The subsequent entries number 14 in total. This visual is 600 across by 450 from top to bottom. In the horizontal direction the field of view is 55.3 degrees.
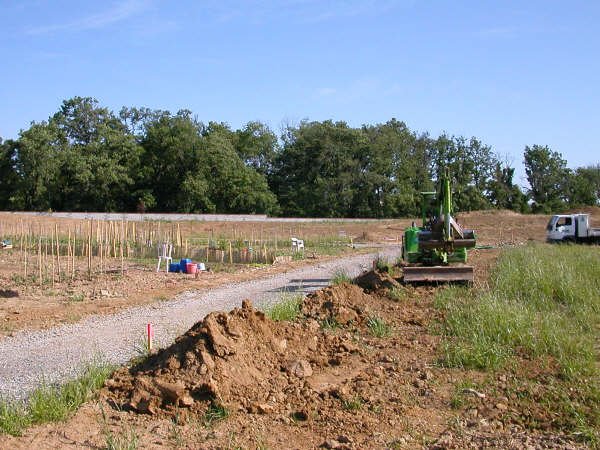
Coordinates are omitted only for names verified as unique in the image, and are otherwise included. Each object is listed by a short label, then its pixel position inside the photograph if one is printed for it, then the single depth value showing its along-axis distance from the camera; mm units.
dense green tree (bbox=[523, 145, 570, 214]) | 74688
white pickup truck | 29312
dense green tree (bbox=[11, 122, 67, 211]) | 59062
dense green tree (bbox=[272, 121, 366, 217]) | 67438
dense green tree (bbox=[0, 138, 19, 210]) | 62188
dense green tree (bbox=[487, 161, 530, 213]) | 73812
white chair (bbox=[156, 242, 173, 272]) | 18869
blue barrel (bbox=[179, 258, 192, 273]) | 18894
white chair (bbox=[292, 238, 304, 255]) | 26011
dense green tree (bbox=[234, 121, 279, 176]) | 74375
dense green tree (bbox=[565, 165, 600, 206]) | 73688
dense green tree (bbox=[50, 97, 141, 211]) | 60438
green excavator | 12148
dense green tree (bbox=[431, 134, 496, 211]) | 76188
